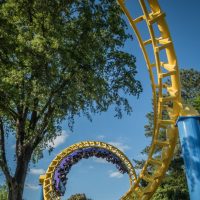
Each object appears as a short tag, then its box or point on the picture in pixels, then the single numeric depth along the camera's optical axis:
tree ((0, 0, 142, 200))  11.20
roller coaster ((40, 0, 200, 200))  8.25
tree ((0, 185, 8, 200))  40.52
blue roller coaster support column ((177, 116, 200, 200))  7.15
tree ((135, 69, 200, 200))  22.38
